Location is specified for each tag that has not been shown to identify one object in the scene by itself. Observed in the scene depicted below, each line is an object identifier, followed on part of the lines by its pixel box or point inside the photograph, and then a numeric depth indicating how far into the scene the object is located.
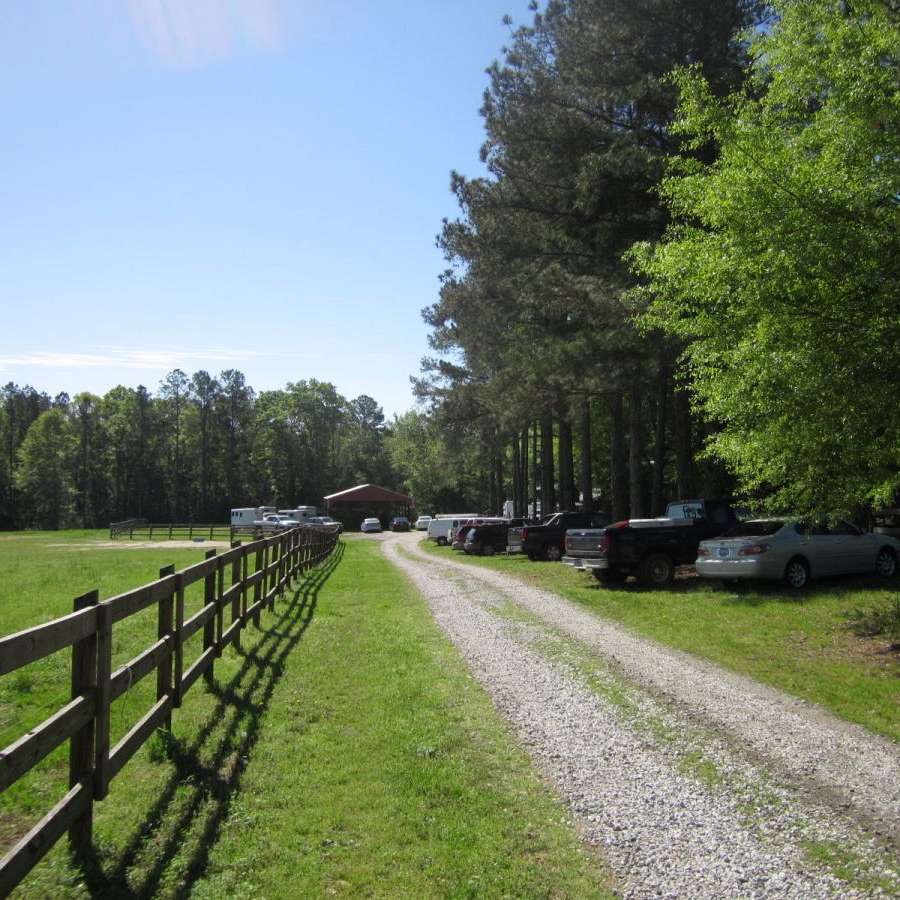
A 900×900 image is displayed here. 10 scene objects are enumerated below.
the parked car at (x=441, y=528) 44.22
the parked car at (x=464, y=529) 32.91
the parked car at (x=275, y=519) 58.20
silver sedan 14.89
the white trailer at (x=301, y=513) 63.21
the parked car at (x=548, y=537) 26.03
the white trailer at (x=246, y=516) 68.50
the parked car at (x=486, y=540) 31.39
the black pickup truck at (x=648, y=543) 16.94
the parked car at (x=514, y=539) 26.91
